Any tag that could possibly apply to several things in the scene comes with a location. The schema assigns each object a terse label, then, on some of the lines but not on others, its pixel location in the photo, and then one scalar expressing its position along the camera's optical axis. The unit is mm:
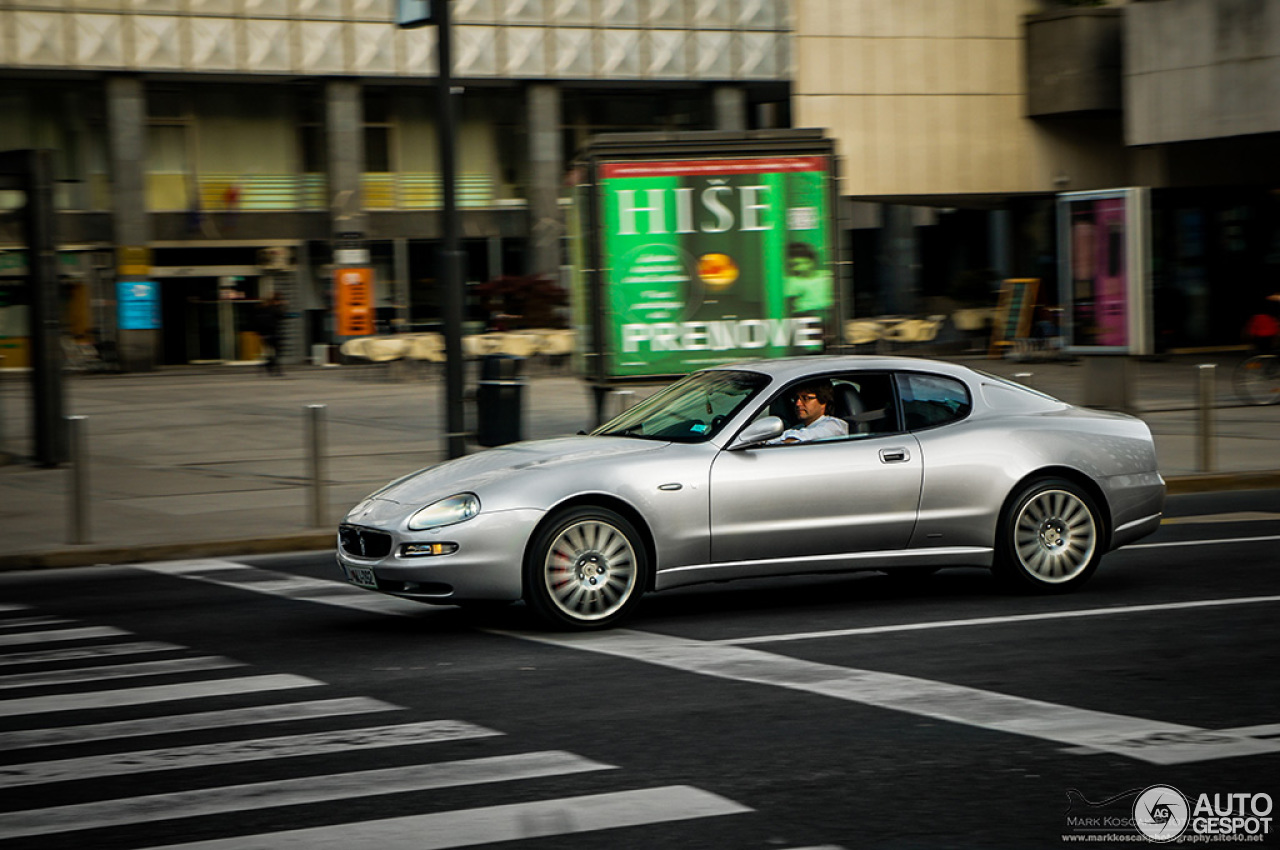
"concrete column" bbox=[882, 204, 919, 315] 47625
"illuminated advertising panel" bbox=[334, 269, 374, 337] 43406
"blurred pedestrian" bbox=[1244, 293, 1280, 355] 23828
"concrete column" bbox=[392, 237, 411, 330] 45812
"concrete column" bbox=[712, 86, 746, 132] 47250
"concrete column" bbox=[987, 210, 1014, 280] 45062
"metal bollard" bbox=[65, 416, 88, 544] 13195
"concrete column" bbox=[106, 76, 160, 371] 41281
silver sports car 8516
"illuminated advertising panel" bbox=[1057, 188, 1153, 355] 22125
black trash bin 18281
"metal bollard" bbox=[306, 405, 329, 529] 13828
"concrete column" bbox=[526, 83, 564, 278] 45844
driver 9227
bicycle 23688
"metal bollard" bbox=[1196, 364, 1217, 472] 16047
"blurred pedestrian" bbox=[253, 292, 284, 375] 38219
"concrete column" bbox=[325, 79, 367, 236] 43625
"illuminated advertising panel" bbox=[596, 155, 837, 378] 18781
